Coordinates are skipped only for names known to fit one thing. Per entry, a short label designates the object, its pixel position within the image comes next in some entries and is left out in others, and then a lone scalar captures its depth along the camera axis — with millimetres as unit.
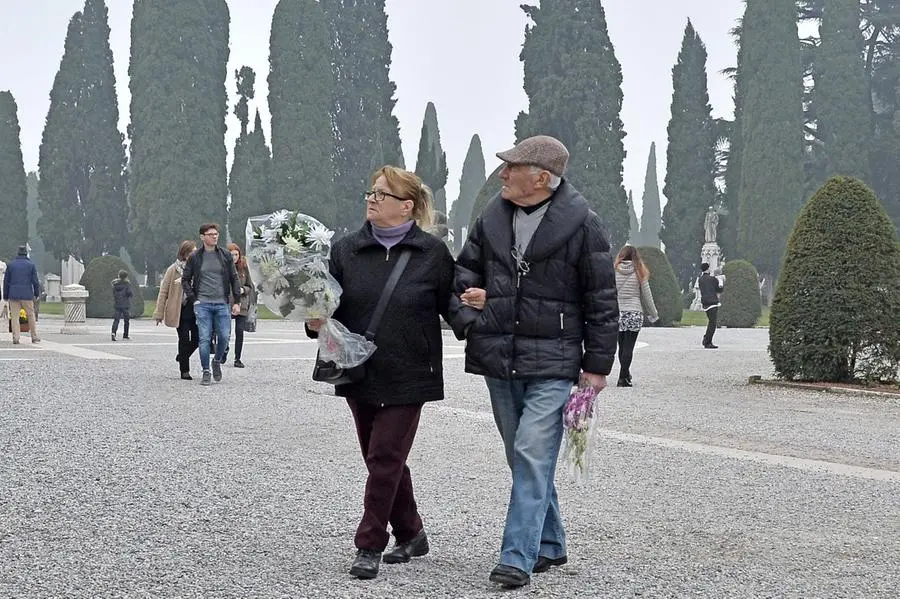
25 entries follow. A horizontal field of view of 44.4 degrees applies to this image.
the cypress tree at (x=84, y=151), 49344
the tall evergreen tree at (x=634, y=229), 103750
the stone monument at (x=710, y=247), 45188
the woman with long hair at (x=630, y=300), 12016
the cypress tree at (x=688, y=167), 48500
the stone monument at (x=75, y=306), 23812
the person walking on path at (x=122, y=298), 20391
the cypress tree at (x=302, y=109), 47531
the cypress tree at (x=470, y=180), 94750
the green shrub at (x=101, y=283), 32594
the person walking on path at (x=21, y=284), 17812
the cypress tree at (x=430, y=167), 57688
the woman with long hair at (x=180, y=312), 11750
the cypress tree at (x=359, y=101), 51250
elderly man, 4043
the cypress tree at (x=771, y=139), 45219
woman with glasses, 4148
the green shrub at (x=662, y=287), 31656
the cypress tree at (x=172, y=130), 45906
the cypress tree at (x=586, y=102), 45969
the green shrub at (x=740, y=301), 32031
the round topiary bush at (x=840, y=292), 11883
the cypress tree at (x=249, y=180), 48875
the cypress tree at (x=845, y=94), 46719
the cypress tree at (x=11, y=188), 49438
